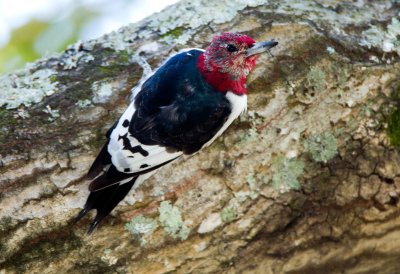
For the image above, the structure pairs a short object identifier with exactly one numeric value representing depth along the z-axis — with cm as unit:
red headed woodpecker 516
